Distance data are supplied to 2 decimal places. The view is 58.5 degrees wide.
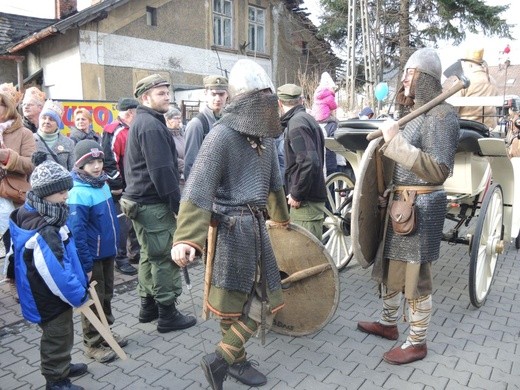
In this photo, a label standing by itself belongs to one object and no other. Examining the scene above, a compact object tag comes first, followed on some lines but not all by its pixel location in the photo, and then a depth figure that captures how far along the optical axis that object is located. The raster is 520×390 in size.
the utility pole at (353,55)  13.74
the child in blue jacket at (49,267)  2.48
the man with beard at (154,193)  3.23
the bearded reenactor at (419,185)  2.70
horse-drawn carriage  3.74
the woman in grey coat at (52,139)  4.39
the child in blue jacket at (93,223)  2.95
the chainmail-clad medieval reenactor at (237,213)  2.40
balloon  10.93
